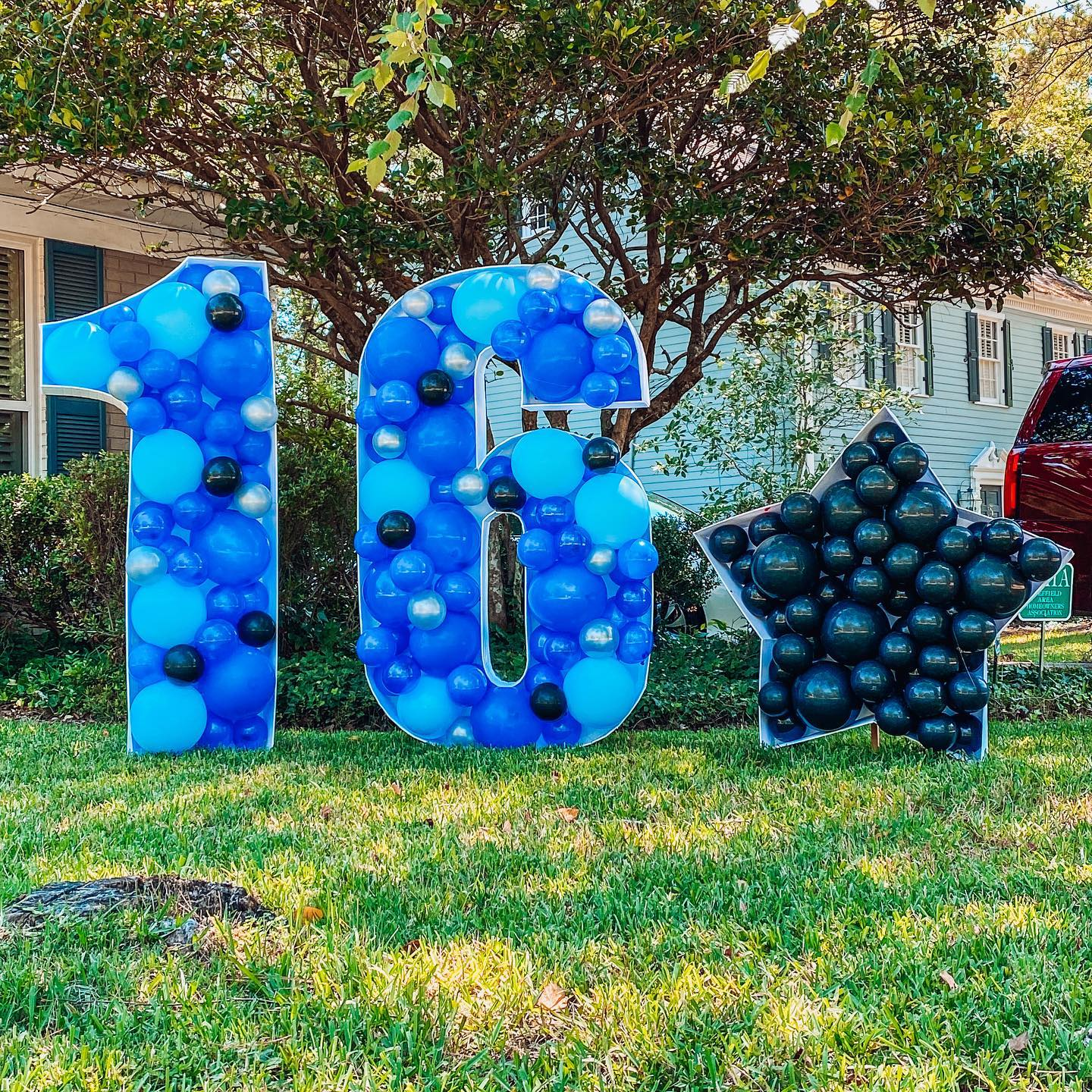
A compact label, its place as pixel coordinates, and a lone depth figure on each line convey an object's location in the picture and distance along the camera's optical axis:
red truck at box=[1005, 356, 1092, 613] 6.92
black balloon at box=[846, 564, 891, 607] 4.93
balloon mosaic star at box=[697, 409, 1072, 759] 4.82
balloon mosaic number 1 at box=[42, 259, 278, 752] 5.33
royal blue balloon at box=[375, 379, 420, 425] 5.41
